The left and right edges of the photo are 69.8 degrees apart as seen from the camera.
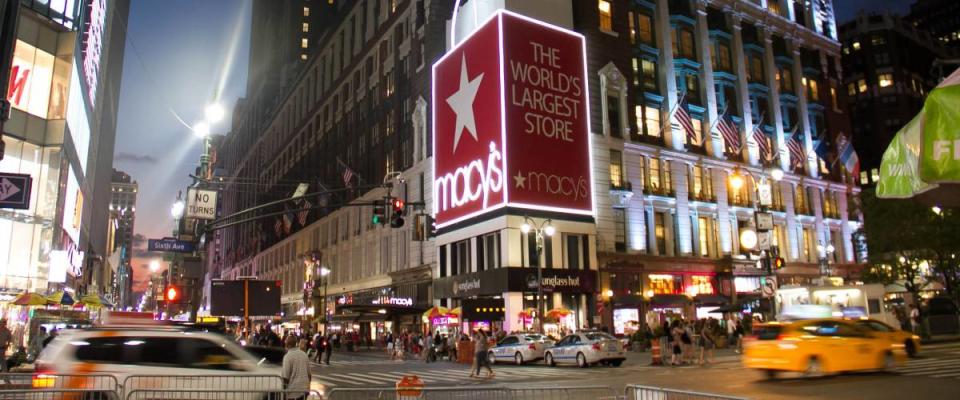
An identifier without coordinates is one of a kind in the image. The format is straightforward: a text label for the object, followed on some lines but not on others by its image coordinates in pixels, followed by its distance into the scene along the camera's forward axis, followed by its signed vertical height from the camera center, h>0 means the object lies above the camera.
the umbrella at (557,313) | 41.83 +0.29
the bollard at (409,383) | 12.03 -1.10
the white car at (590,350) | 29.02 -1.38
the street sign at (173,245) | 24.84 +2.80
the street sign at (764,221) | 26.31 +3.55
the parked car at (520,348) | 32.53 -1.42
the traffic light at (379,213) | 23.83 +3.70
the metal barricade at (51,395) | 9.22 -0.98
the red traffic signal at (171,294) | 21.89 +0.93
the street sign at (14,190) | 17.62 +3.51
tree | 41.19 +4.42
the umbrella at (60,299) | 28.55 +1.10
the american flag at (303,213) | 70.88 +12.27
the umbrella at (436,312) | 43.22 +0.47
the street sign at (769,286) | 24.47 +1.00
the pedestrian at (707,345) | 27.22 -1.33
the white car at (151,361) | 11.41 -0.63
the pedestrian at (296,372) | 12.11 -0.87
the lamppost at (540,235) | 36.60 +4.51
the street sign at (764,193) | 27.36 +4.83
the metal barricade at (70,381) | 10.98 -0.89
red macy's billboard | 43.75 +12.88
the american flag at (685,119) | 49.47 +14.02
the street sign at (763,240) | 26.14 +2.80
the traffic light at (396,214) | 23.70 +3.66
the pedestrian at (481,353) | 25.09 -1.22
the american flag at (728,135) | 51.02 +13.30
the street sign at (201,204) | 22.19 +3.87
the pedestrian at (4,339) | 22.88 -0.44
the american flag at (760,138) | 53.06 +13.52
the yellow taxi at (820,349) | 18.75 -0.96
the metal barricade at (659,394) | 7.38 -0.85
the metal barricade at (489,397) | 8.59 -1.05
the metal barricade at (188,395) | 10.07 -1.08
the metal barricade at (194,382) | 11.49 -0.99
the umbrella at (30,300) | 26.83 +1.00
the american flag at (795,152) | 61.81 +14.45
